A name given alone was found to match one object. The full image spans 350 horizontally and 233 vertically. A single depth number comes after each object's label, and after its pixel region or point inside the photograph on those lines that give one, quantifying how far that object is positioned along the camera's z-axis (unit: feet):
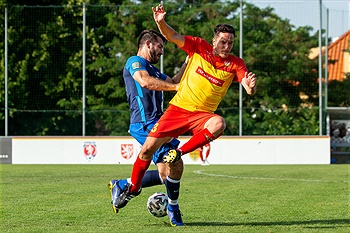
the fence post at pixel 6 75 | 154.20
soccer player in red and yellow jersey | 43.54
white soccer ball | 45.83
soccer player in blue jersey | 45.92
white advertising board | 144.68
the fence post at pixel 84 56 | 154.84
